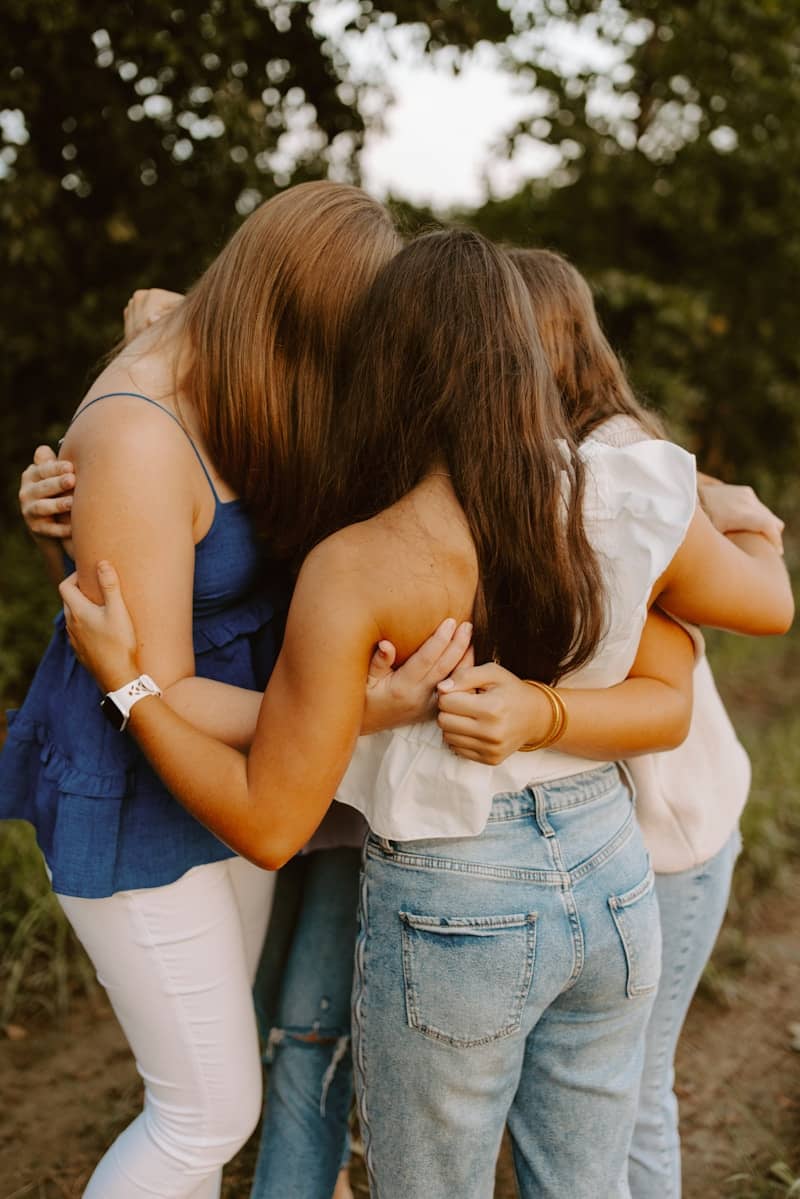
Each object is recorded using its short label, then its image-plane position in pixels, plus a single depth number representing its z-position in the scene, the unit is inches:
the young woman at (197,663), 69.9
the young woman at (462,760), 61.0
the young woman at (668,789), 78.3
